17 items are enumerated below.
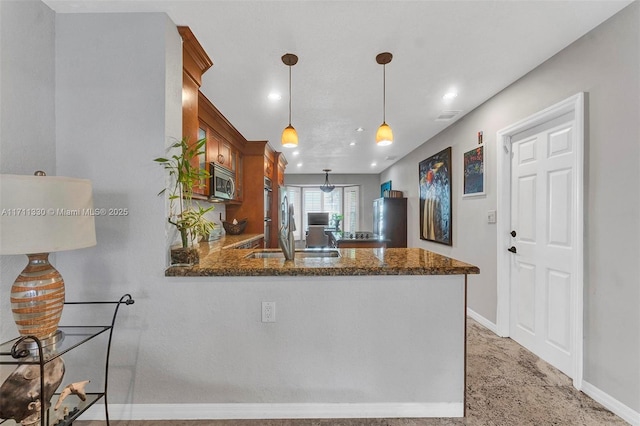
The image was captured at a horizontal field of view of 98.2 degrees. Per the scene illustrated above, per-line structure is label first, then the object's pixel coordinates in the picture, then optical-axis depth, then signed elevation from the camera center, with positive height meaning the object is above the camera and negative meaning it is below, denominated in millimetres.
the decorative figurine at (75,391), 1354 -888
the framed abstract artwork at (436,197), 3945 +253
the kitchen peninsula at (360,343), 1675 -785
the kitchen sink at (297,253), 2447 -358
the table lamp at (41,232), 1049 -74
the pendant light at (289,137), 2305 +641
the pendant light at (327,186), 7704 +768
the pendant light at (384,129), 2104 +692
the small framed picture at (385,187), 6637 +725
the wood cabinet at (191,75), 1923 +1045
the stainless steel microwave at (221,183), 3002 +358
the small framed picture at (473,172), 3131 +487
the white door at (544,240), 2117 -225
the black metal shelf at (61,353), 1087 -634
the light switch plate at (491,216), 2910 -28
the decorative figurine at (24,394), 1171 -775
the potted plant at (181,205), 1684 +56
